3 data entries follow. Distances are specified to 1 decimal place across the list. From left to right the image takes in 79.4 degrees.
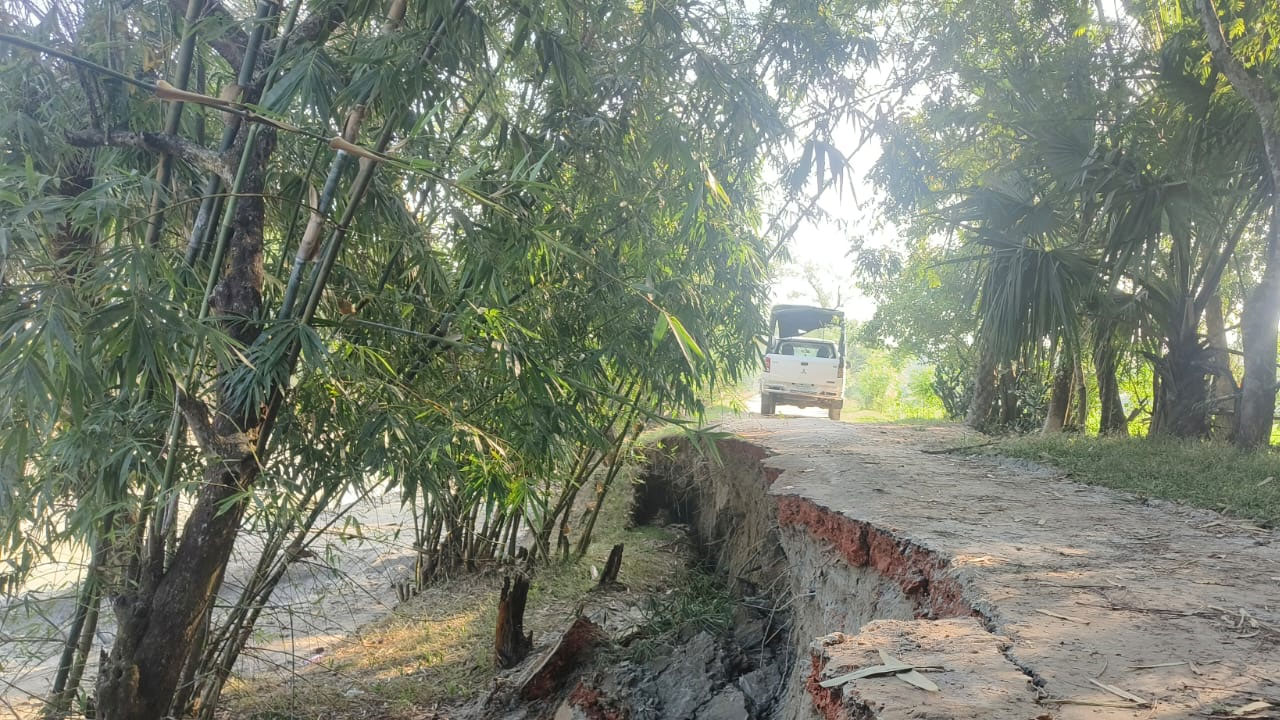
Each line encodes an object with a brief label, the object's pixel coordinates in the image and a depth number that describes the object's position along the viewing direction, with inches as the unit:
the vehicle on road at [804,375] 521.7
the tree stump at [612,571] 240.2
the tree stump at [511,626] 190.1
